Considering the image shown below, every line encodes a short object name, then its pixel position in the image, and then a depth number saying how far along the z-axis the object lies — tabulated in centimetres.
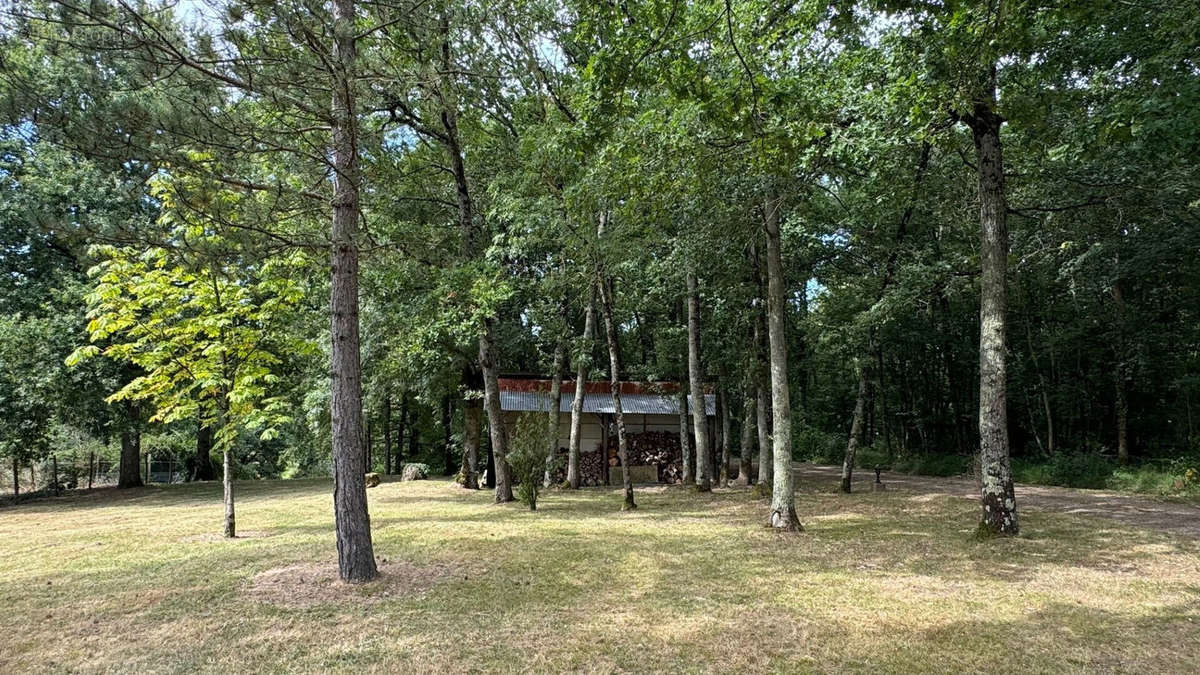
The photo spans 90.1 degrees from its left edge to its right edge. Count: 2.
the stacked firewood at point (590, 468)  1692
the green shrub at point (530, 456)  1095
